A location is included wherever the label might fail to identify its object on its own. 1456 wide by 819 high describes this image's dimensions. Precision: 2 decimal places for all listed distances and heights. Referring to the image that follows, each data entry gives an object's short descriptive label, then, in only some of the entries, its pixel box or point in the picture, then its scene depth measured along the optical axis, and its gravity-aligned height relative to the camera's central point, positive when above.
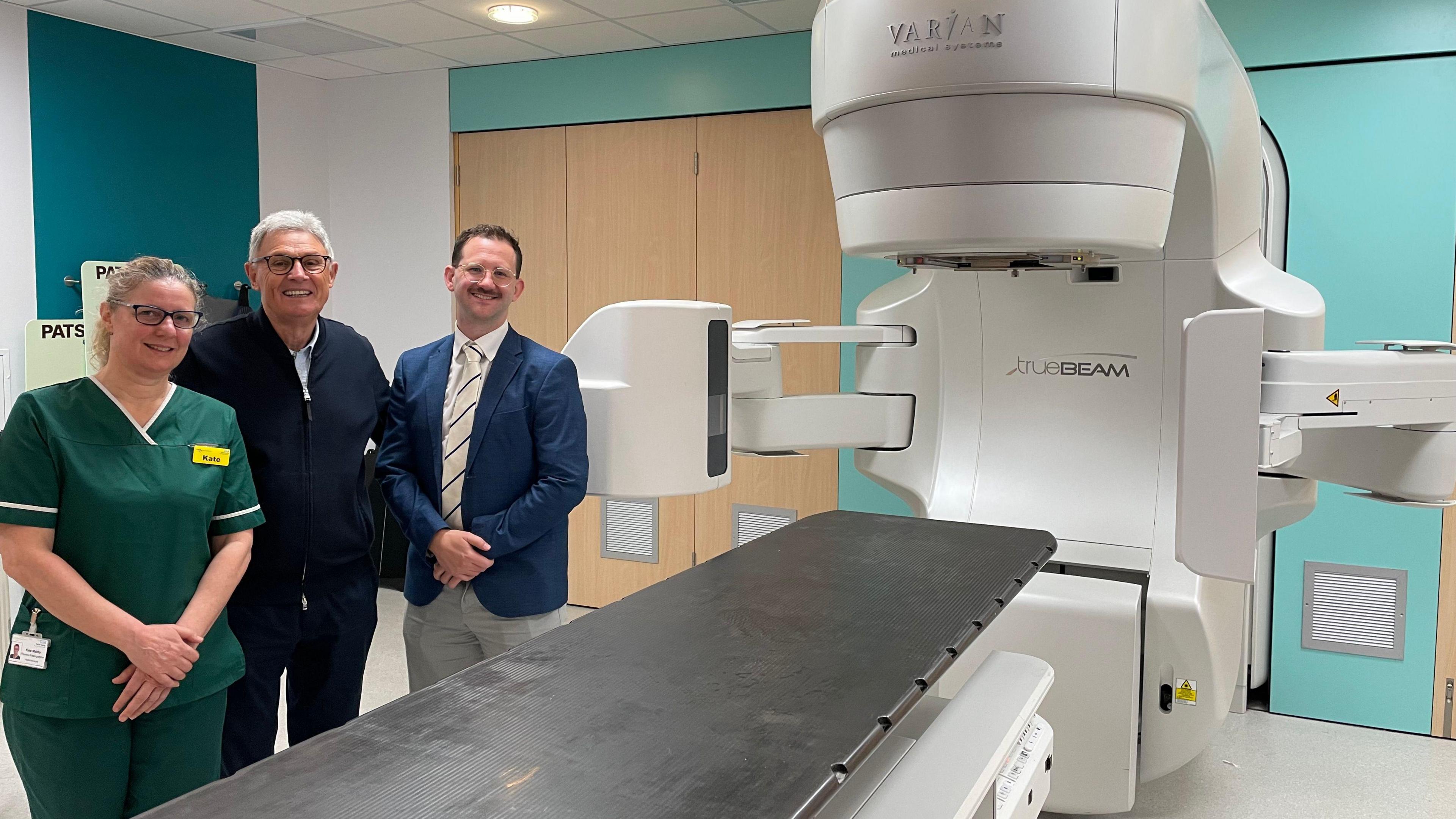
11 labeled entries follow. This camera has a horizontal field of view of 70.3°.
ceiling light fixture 3.14 +0.97
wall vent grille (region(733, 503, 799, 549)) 3.61 -0.67
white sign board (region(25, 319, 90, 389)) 3.22 -0.07
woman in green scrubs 1.40 -0.33
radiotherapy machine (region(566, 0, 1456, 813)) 1.28 -0.05
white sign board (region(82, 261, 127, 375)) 3.34 +0.14
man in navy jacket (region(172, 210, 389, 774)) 1.66 -0.22
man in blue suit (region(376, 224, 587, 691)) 1.74 -0.25
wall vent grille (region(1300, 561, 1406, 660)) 2.74 -0.74
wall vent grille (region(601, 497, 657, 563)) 3.84 -0.74
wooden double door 3.48 +0.34
